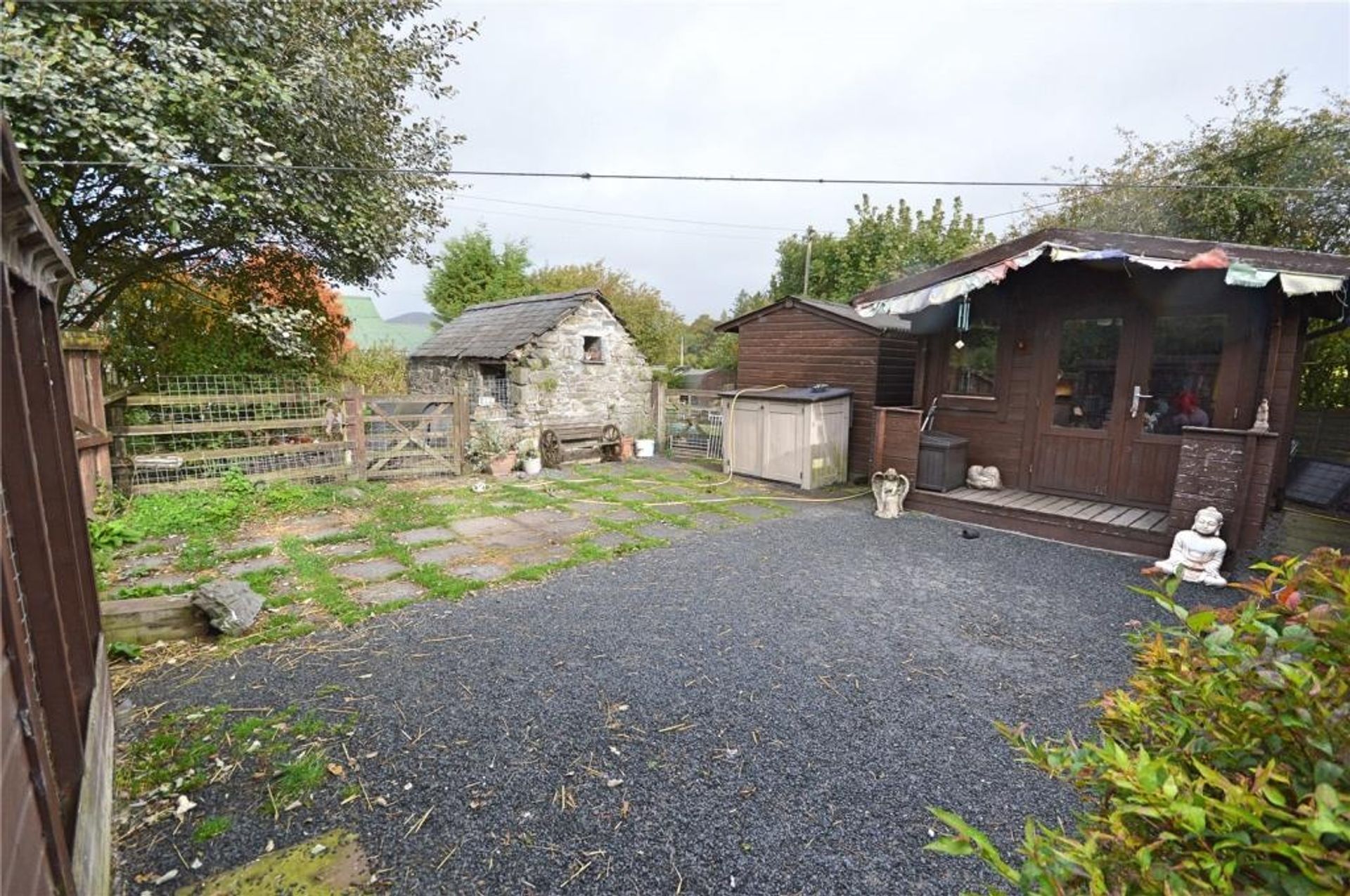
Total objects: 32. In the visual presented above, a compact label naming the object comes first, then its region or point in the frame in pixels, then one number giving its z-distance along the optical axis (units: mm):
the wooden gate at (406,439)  8281
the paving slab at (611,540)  5949
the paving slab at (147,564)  4852
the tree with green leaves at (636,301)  22812
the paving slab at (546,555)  5438
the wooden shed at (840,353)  8875
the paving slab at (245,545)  5492
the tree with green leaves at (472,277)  23672
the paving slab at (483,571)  5016
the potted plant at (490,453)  9523
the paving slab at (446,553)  5434
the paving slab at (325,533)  5930
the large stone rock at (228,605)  3830
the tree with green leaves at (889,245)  18578
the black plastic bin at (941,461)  7156
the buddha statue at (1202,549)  4867
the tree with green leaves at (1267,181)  10078
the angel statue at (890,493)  7055
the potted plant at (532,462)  9547
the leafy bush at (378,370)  13695
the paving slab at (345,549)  5477
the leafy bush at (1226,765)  795
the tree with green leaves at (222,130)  4758
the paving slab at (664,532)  6258
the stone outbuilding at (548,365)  10602
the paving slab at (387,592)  4488
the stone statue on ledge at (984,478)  7262
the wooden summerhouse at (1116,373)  5082
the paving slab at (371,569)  4953
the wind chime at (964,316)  6773
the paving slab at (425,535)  5949
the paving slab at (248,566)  4914
